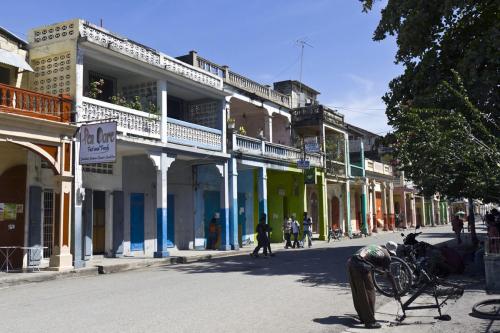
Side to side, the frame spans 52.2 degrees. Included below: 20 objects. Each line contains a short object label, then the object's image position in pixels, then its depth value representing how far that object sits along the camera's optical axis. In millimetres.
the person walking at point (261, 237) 19766
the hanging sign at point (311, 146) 29250
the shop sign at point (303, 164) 28312
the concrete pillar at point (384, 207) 45719
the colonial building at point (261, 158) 24672
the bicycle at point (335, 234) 31977
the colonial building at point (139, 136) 16188
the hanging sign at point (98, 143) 14656
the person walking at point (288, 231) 24933
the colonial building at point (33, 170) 14414
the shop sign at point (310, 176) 29547
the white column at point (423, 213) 61612
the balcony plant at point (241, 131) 25891
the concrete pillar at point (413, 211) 56031
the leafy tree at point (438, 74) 11945
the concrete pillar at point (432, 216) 63612
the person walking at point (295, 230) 24886
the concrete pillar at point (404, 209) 51544
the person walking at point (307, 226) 25312
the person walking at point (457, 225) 24078
